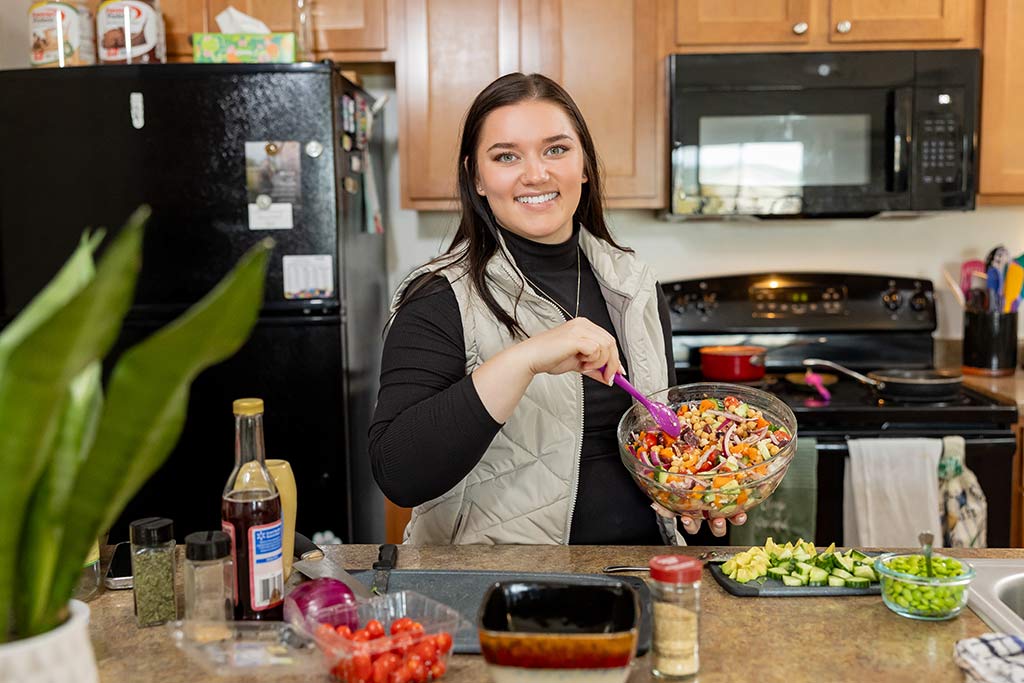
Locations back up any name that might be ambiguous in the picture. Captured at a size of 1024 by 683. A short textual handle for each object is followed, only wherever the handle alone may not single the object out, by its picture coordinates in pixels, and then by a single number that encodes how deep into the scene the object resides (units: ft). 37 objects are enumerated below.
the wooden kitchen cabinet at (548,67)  9.30
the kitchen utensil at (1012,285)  9.70
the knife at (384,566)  4.20
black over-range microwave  9.02
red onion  3.46
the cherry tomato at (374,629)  3.41
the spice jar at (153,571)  3.85
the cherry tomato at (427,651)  3.30
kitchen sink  3.75
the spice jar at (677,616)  3.30
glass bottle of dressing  3.67
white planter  2.28
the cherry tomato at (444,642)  3.34
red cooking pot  9.29
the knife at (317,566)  4.05
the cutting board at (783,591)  4.06
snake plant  1.87
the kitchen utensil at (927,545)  3.69
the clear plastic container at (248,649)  3.14
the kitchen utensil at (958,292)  10.08
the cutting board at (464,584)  3.99
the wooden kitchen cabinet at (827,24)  9.18
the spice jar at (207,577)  3.55
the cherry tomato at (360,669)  3.24
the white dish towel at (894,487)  8.20
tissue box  8.45
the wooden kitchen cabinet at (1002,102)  9.11
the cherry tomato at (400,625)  3.43
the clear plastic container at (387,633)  3.25
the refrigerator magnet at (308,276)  8.34
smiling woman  5.13
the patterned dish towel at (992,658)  3.20
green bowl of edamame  3.75
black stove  10.12
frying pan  8.57
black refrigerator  8.20
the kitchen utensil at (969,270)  10.09
